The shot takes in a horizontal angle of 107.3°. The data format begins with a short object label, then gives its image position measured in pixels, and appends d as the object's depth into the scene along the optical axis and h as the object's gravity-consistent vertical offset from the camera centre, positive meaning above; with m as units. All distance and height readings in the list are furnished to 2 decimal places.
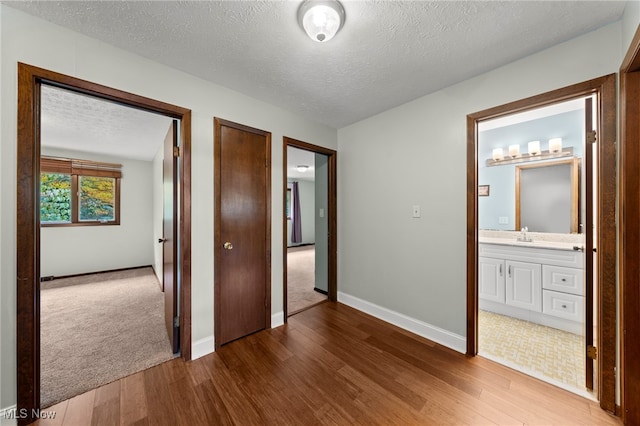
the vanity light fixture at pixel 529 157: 2.71 +0.69
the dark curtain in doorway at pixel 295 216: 8.33 -0.14
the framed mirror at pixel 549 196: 2.66 +0.19
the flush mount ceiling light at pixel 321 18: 1.27 +1.10
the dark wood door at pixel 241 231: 2.17 -0.18
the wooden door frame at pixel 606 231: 1.43 -0.11
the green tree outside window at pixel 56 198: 4.28 +0.27
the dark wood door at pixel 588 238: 1.57 -0.17
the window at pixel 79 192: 4.29 +0.39
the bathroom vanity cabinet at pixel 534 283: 2.32 -0.77
